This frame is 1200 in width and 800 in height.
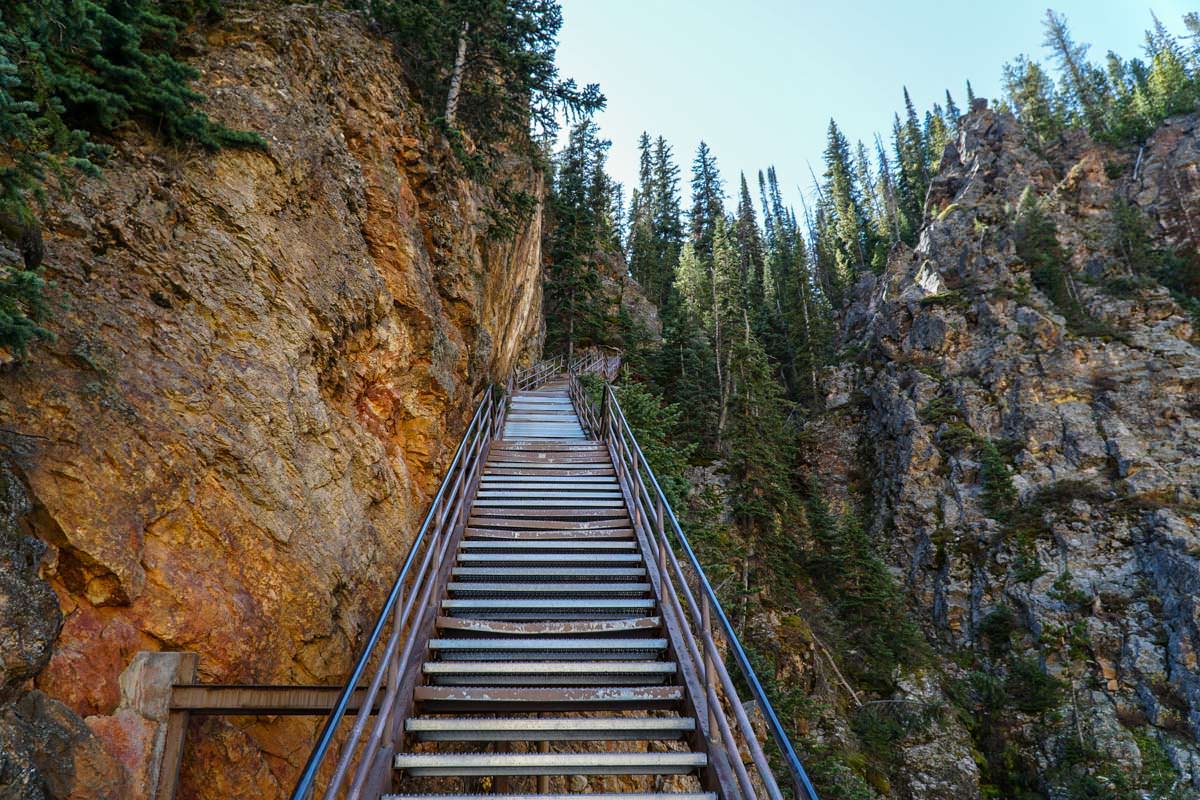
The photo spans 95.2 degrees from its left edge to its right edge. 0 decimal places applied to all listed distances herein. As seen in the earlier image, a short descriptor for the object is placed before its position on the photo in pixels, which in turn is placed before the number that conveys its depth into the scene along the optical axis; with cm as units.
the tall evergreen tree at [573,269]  3353
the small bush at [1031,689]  2045
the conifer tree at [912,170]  5375
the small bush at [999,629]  2317
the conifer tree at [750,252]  4834
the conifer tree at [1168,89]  4350
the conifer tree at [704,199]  5925
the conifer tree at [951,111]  6662
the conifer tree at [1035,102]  4959
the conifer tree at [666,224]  4962
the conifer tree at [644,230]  4872
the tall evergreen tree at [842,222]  5355
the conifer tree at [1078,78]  5179
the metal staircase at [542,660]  359
